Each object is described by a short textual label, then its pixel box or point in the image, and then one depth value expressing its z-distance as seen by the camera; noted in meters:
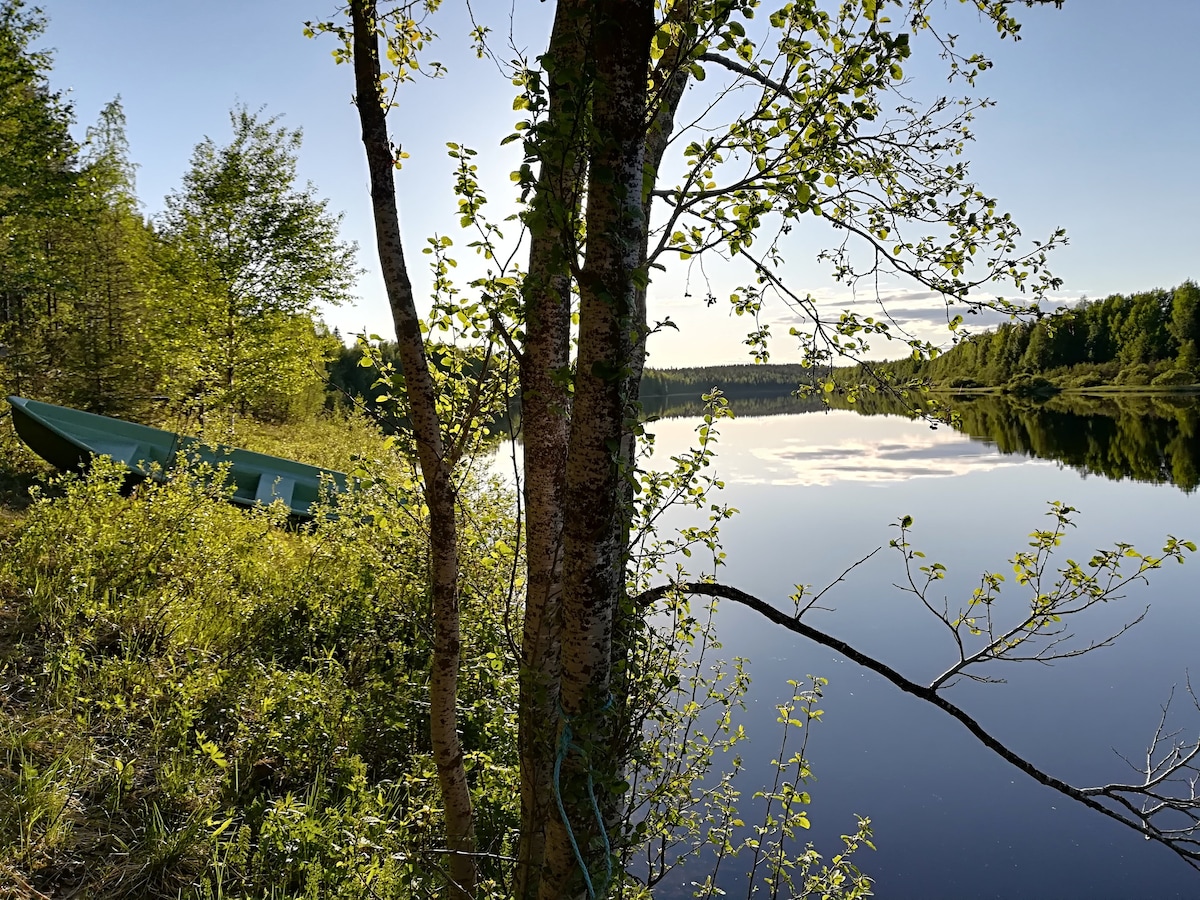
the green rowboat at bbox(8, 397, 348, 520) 9.09
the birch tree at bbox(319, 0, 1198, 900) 1.64
